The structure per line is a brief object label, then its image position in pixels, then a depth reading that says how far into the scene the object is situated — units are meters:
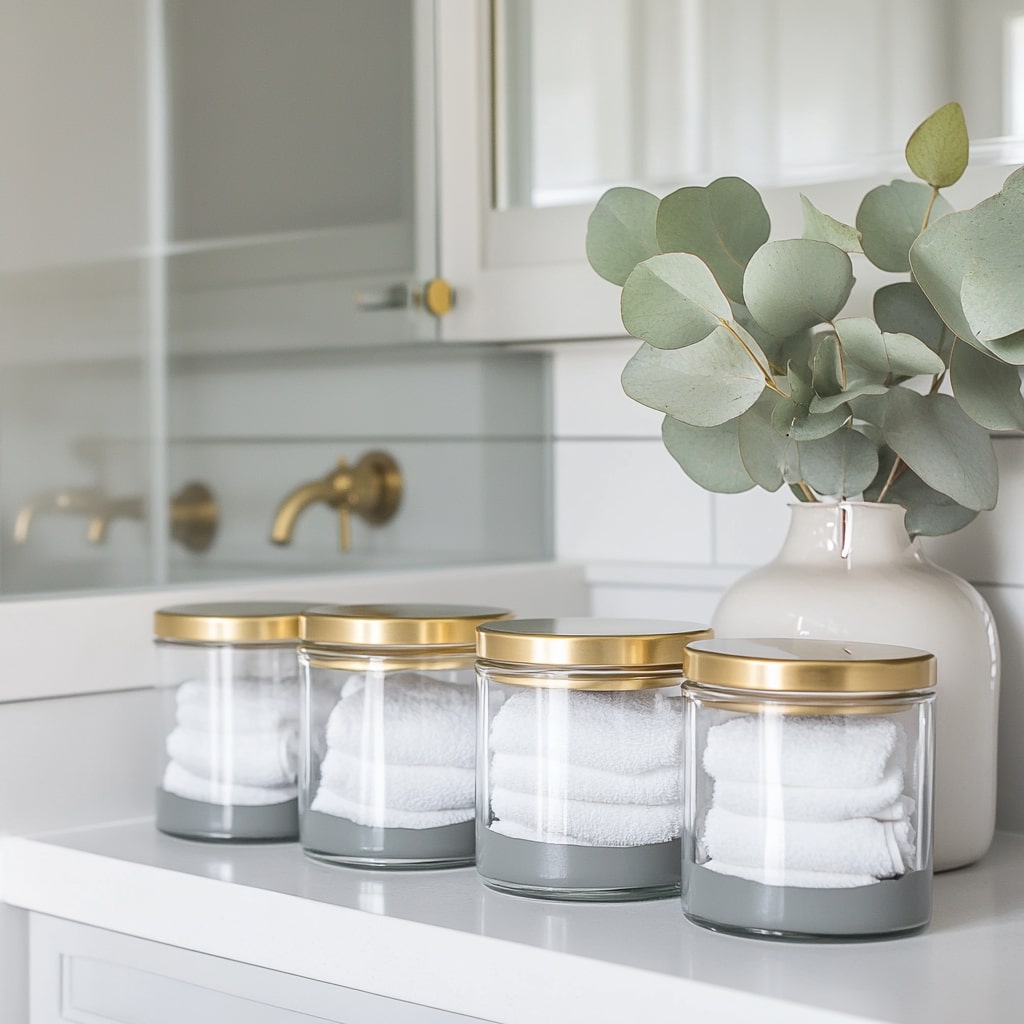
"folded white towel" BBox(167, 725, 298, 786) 1.32
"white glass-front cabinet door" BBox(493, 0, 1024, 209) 1.43
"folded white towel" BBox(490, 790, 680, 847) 1.18
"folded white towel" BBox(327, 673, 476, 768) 1.25
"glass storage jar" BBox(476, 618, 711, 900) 1.18
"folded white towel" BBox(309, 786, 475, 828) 1.25
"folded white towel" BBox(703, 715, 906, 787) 1.12
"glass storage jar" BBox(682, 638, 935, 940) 1.12
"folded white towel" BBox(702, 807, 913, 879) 1.12
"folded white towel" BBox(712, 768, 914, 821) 1.12
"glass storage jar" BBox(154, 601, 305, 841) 1.32
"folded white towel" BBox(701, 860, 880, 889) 1.12
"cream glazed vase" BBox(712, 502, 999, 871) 1.26
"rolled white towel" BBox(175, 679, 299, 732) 1.32
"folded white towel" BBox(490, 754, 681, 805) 1.18
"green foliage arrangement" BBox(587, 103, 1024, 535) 1.20
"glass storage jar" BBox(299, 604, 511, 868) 1.25
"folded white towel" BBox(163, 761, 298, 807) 1.32
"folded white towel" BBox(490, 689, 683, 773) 1.18
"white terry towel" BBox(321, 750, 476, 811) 1.25
